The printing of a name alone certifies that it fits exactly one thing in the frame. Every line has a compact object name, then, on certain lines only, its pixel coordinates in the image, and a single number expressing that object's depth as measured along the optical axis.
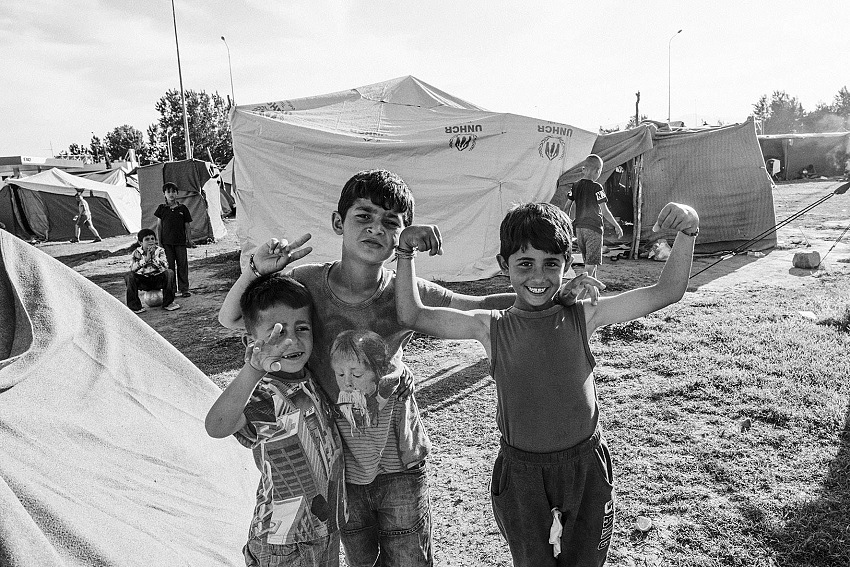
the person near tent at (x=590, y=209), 7.26
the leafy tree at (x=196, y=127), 57.56
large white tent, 9.08
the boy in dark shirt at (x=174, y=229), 8.89
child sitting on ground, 8.41
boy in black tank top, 1.78
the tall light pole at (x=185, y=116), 26.02
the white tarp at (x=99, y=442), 1.76
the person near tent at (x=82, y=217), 18.03
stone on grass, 9.43
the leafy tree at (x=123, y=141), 68.12
